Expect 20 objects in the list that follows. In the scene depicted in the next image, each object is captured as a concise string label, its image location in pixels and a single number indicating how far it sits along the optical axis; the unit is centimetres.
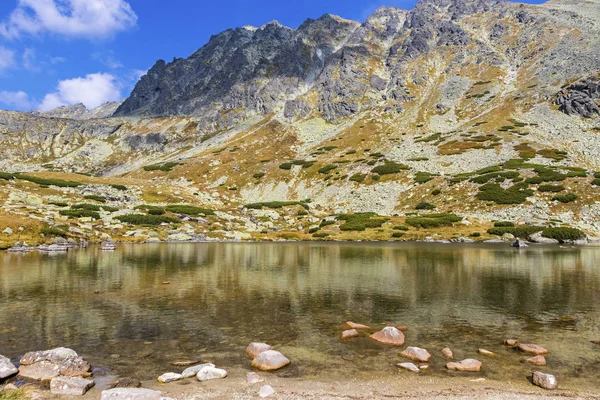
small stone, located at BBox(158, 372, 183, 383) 882
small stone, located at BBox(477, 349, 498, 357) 1076
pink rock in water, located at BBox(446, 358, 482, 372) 973
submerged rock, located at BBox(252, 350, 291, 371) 973
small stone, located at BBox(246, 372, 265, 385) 889
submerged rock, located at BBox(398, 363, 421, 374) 965
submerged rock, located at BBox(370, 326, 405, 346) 1179
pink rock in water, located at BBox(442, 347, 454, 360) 1058
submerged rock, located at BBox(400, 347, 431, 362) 1041
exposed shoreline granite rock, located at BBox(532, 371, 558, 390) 863
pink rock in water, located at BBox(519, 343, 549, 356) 1091
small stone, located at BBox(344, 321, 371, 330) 1347
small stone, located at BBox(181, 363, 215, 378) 916
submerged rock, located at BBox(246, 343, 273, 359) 1067
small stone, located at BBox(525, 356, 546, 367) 1012
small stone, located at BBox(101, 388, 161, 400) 753
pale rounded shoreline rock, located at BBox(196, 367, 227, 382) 898
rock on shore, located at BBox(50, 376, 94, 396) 809
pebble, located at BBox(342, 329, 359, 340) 1234
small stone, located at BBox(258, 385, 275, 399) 813
